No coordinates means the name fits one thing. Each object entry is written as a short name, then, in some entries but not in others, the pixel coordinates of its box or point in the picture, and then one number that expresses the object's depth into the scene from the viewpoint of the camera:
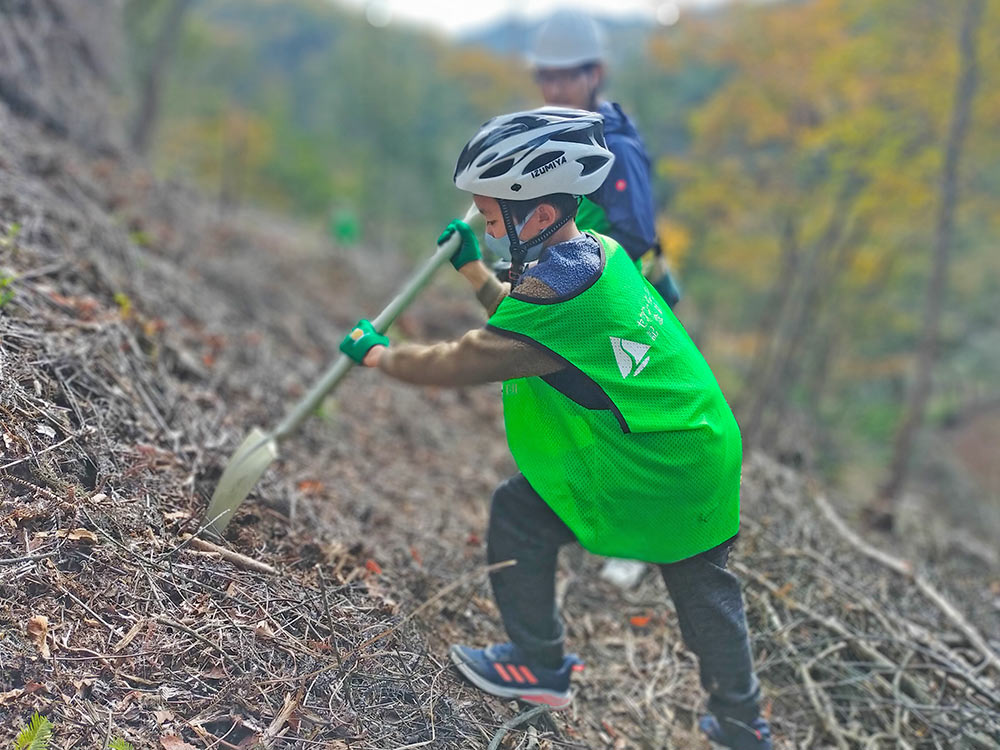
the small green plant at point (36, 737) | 1.78
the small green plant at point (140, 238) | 5.93
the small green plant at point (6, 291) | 3.02
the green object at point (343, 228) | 12.11
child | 2.16
